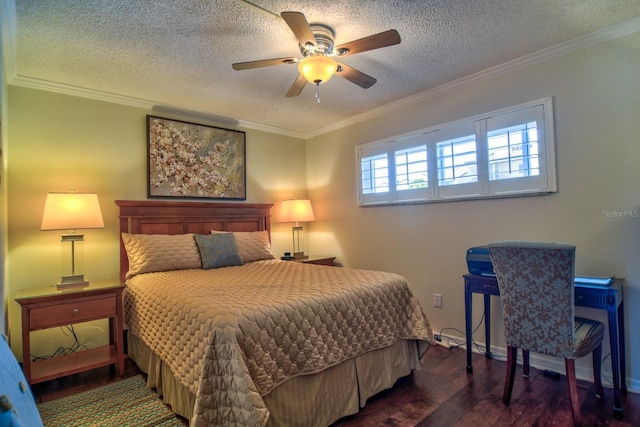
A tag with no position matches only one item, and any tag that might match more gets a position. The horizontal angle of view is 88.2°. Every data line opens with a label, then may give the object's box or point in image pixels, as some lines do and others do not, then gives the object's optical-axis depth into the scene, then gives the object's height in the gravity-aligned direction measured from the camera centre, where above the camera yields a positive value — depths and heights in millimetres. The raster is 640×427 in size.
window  2510 +488
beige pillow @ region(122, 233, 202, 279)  2752 -249
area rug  1903 -1128
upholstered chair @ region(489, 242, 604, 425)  1784 -549
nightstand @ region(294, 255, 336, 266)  3762 -473
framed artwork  3271 +667
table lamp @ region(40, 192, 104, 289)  2439 +77
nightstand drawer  2215 -598
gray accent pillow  2954 -259
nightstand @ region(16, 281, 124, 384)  2184 -629
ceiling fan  1755 +985
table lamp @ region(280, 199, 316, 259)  3949 +93
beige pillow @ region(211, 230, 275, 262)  3311 -251
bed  1483 -617
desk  1881 -581
